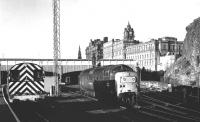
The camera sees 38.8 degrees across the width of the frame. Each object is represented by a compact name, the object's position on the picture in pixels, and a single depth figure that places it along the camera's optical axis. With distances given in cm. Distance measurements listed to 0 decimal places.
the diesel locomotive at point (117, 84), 2141
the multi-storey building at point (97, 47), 17950
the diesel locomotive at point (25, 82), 1653
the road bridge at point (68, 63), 7989
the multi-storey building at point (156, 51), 12006
